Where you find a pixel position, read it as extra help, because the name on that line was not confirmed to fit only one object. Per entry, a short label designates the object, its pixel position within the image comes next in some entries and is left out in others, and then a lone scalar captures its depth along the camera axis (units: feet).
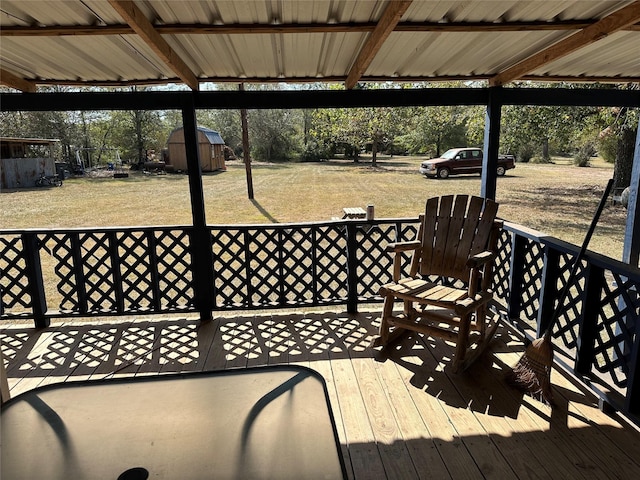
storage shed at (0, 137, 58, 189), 46.19
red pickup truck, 49.47
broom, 7.41
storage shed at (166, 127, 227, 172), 58.00
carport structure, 6.56
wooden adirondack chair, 8.77
